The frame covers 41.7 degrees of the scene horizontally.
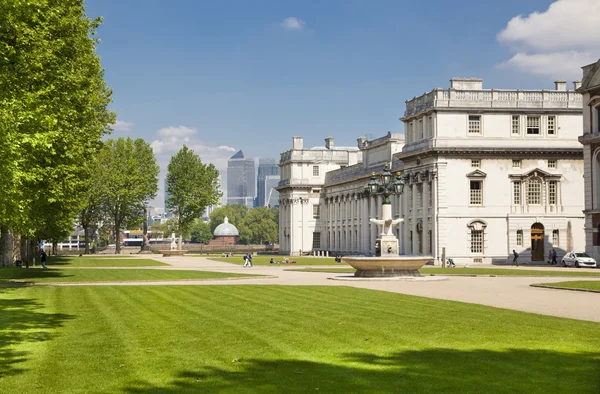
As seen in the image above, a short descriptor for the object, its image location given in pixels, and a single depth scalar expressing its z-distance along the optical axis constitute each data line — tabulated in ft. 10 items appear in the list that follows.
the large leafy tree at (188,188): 456.04
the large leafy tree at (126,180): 398.01
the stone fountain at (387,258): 148.56
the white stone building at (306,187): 463.42
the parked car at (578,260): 225.76
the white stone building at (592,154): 227.20
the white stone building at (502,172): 274.16
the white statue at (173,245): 403.26
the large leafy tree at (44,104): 89.10
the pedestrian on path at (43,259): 211.00
